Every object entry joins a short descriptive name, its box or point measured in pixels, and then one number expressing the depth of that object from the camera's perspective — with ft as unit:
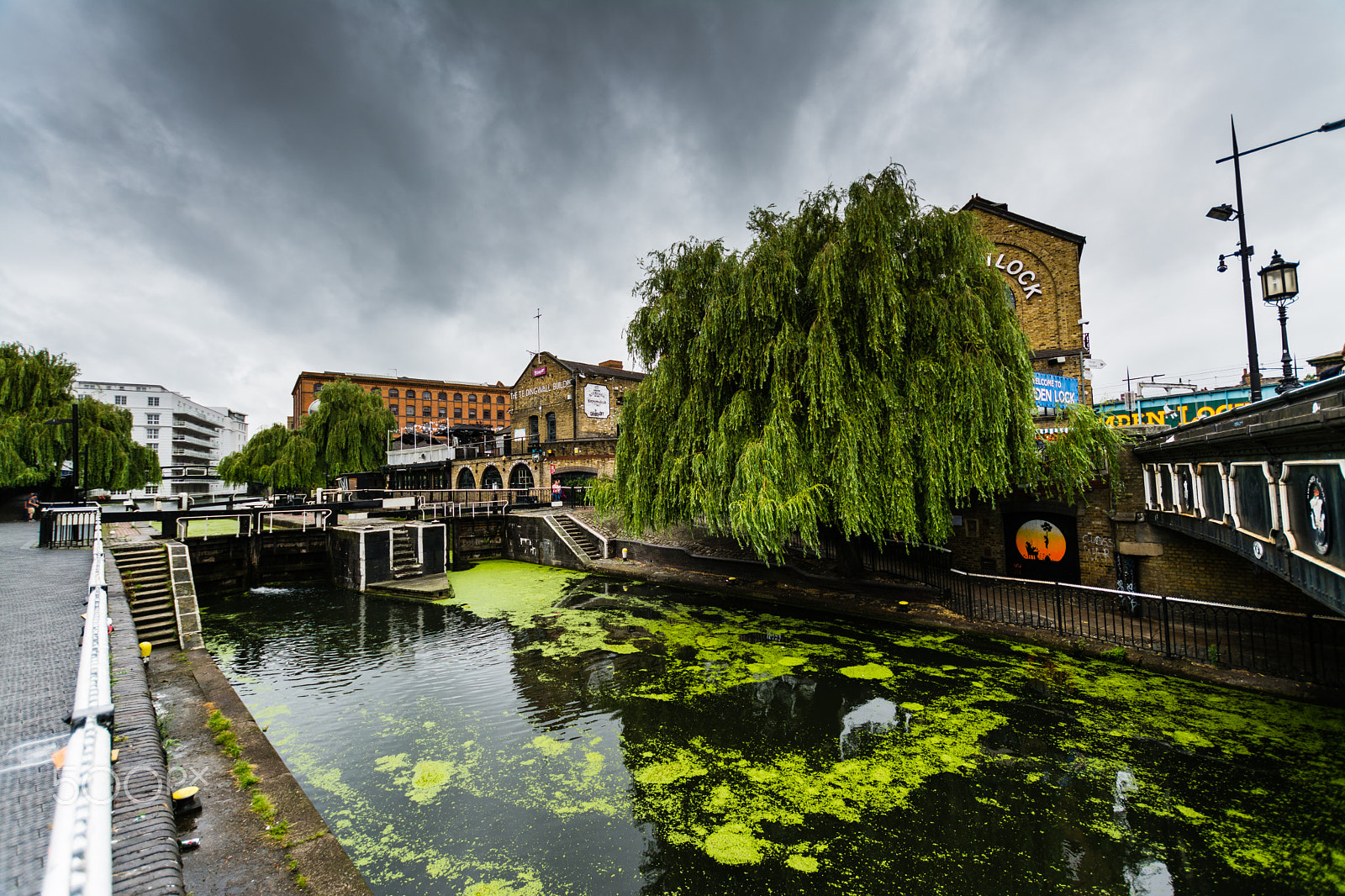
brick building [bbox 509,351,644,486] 95.71
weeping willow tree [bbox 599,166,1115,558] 31.86
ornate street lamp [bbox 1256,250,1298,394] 24.67
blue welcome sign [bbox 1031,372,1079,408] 39.27
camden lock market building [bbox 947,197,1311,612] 35.01
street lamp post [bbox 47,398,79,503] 66.33
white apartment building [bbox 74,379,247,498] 225.35
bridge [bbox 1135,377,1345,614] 13.33
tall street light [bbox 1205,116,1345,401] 27.48
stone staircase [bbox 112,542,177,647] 30.42
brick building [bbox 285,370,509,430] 258.57
